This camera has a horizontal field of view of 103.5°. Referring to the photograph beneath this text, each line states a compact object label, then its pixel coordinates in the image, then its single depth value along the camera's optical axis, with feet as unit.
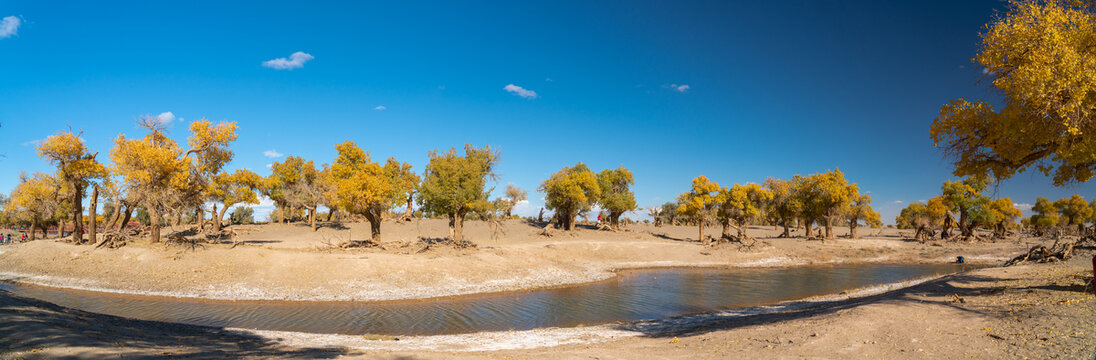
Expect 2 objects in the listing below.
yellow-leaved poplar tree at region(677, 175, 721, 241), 149.38
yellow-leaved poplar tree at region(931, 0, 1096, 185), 32.89
